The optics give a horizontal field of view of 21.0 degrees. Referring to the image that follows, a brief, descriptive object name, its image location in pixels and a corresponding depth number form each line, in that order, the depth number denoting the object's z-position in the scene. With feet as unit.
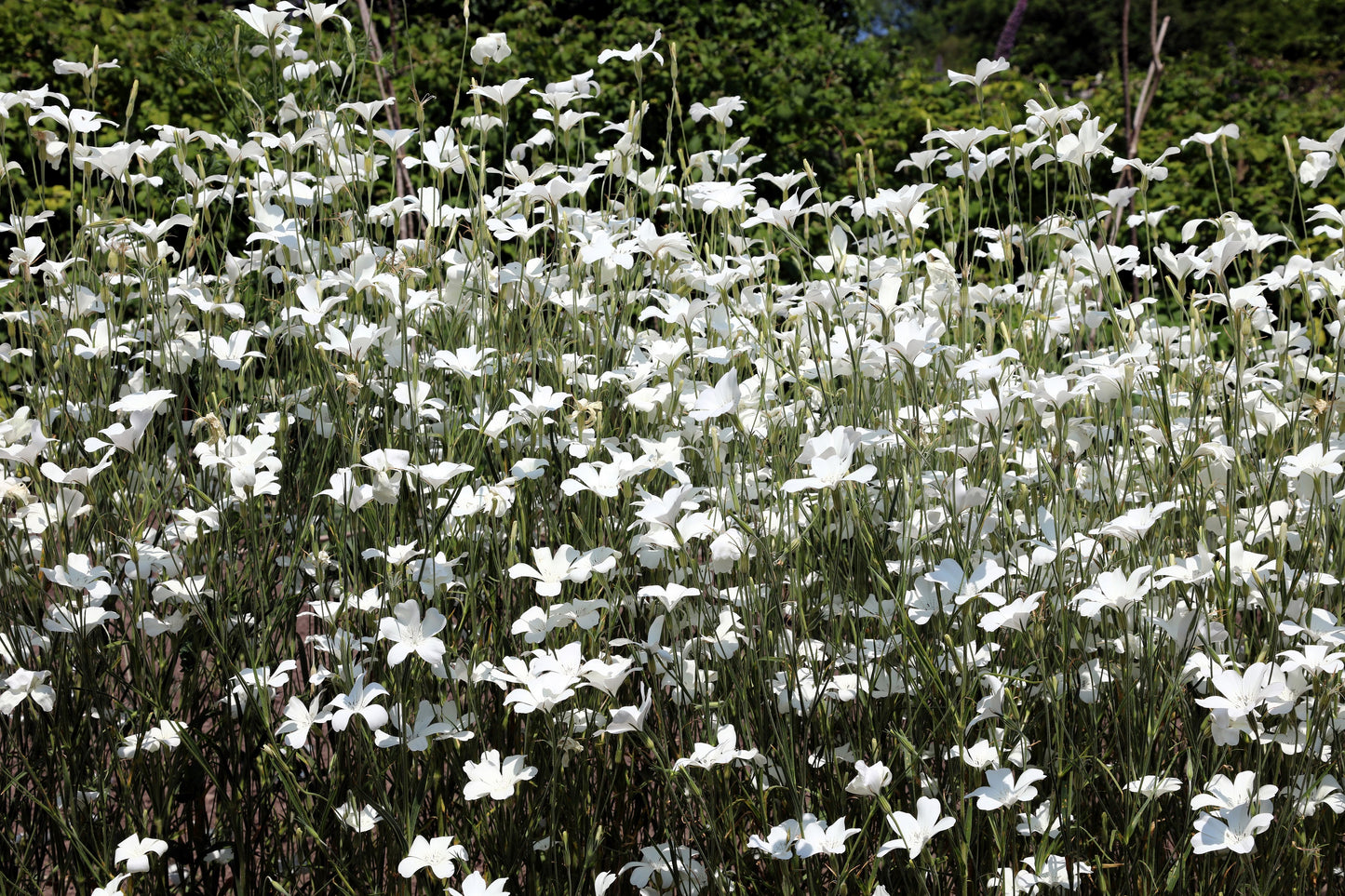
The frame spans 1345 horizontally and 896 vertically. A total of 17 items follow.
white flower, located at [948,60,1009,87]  4.24
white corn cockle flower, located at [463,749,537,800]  3.70
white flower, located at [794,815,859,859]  3.65
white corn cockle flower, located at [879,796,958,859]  3.64
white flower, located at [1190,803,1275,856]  3.63
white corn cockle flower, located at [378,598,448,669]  3.74
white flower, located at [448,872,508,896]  3.68
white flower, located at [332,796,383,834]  3.78
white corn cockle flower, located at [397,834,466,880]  3.69
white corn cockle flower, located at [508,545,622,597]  3.75
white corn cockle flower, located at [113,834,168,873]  3.79
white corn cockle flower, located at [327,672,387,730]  3.72
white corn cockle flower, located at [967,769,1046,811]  3.67
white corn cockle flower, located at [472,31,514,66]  4.30
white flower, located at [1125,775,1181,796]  3.69
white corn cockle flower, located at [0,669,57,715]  3.83
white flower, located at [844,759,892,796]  3.65
